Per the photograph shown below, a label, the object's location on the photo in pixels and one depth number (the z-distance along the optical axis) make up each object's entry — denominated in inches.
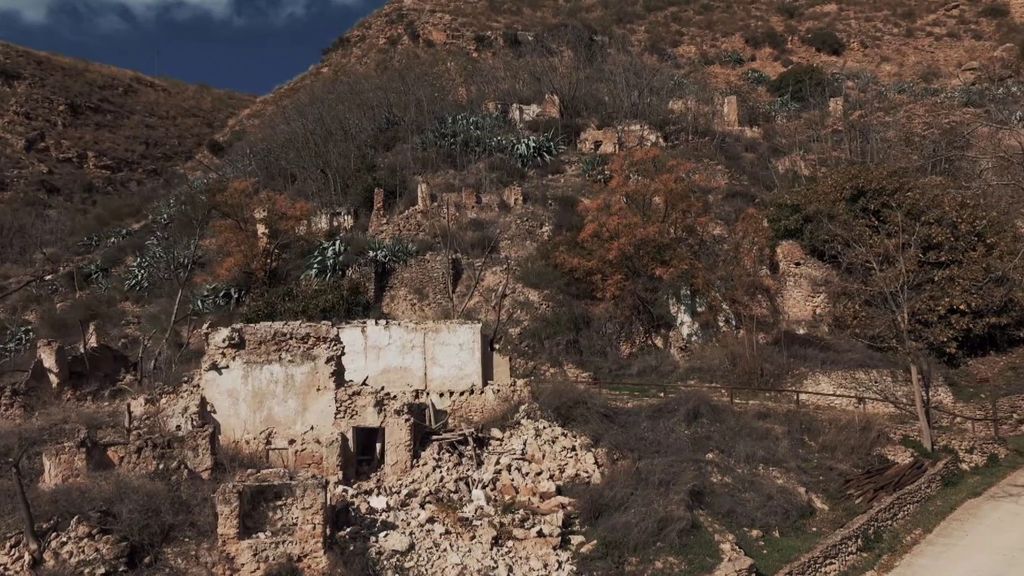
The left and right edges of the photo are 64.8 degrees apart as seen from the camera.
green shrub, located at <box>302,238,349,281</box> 992.9
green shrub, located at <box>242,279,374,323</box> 876.0
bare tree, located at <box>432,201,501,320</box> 954.1
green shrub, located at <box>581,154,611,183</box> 1141.1
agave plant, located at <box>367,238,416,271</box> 995.9
